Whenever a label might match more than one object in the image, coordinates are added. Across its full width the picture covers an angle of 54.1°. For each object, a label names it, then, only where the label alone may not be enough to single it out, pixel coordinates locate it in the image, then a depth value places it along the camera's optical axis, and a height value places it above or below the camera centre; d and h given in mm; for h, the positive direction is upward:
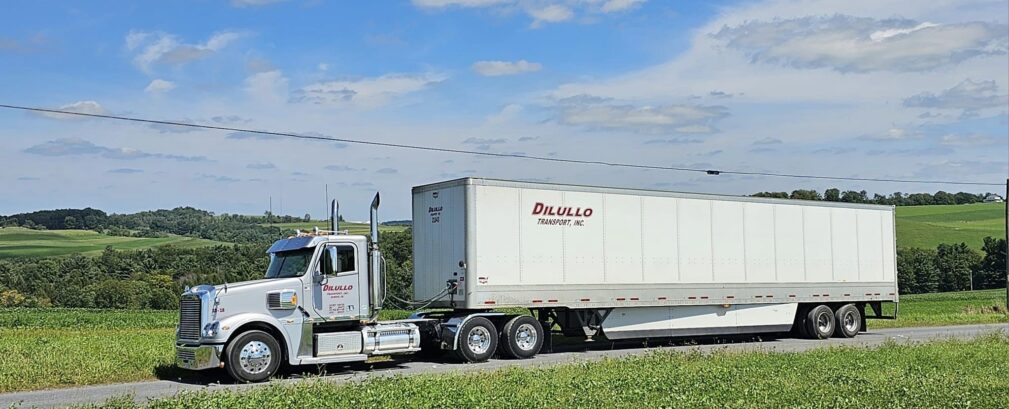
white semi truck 17609 -491
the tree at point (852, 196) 53938 +3206
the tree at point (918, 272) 80850 -1770
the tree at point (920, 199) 103806 +5429
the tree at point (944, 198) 104250 +5507
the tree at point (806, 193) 51209 +3160
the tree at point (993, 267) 82438 -1463
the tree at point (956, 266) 81250 -1298
